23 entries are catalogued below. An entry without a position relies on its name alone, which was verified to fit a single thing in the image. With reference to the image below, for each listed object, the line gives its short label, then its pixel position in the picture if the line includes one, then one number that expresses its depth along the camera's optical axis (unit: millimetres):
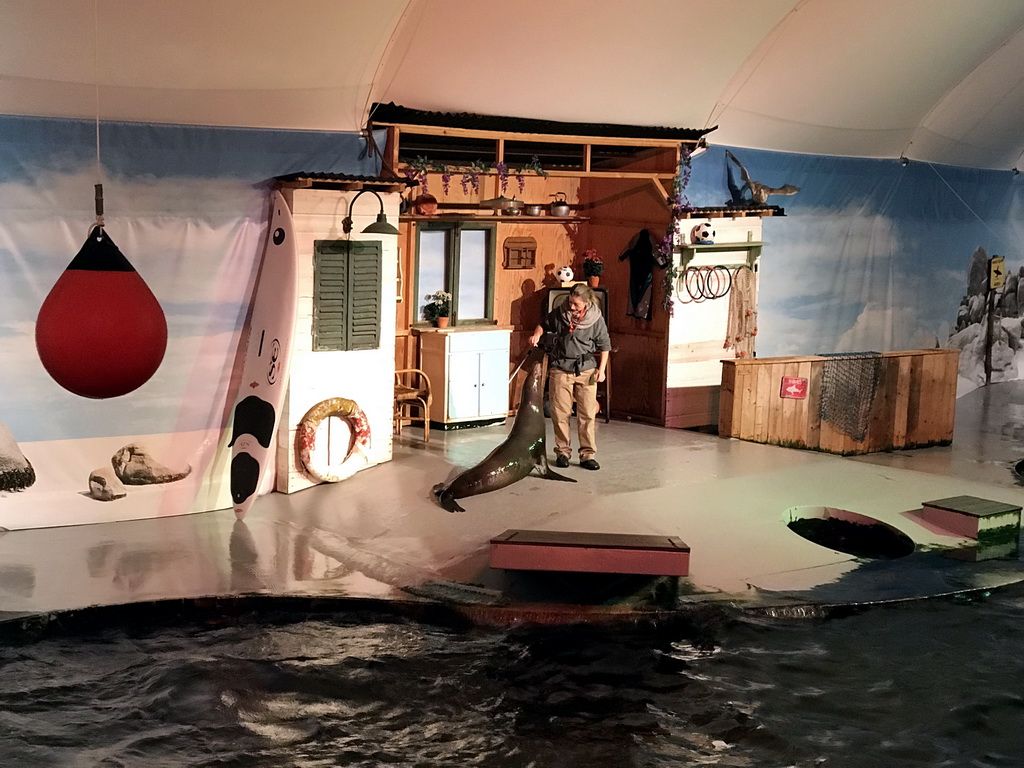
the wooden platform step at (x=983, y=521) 8219
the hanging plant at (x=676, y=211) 11312
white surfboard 8328
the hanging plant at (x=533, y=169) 10999
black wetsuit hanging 11648
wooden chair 10609
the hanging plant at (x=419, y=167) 10234
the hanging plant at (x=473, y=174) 10672
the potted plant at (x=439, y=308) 11164
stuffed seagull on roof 11750
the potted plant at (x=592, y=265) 11727
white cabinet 10961
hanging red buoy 6406
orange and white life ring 9008
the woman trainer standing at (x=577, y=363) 9609
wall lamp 8953
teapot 11695
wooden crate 11148
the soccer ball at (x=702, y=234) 11391
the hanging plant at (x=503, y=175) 10508
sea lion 8945
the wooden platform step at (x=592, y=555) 6922
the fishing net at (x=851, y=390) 11406
